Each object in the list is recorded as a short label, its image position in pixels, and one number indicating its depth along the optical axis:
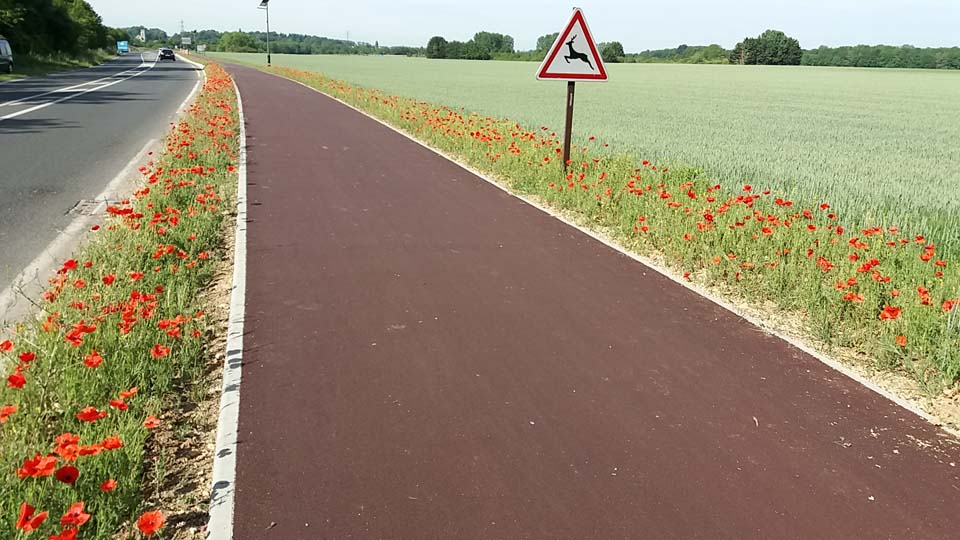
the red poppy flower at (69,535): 2.19
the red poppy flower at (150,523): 2.31
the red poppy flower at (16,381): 2.93
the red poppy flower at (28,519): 2.13
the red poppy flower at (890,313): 4.25
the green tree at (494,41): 155.60
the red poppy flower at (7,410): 2.79
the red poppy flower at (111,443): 2.71
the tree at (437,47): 139.62
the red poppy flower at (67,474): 2.48
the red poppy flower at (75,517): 2.29
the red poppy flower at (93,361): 3.25
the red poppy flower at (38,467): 2.44
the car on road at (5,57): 36.12
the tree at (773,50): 112.19
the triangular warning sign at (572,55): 10.12
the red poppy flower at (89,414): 2.84
